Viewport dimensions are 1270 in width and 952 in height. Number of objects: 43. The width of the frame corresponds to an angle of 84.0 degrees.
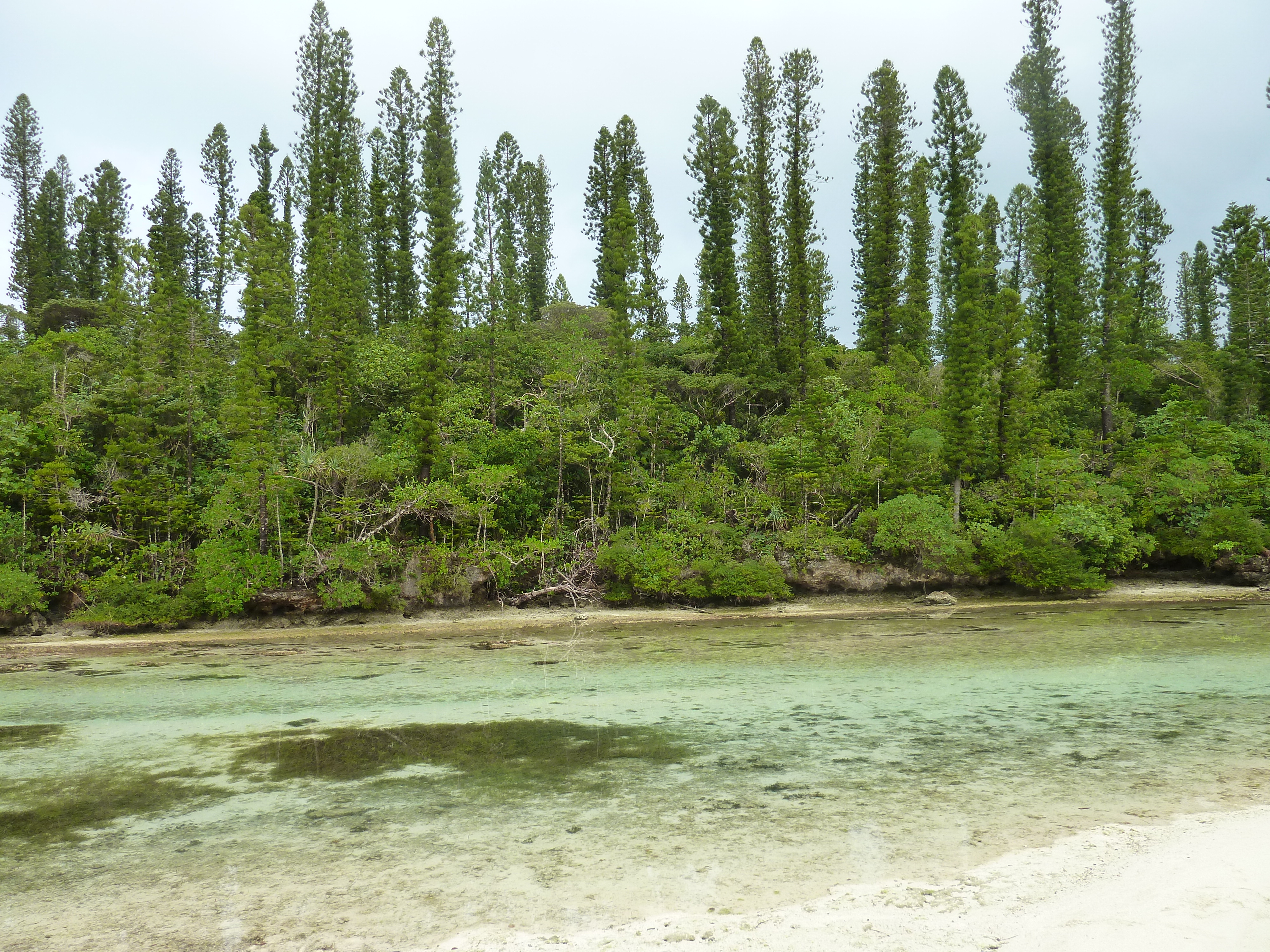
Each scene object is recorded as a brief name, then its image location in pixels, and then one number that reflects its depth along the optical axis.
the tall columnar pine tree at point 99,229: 43.09
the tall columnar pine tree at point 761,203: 37.00
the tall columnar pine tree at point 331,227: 28.97
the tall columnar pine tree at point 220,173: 42.59
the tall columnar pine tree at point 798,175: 35.59
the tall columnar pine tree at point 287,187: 40.50
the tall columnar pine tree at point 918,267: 38.91
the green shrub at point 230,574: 22.33
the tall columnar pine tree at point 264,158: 40.00
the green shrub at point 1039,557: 24.28
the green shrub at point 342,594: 22.52
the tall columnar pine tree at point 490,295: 30.77
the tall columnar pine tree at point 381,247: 37.88
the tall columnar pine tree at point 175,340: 26.88
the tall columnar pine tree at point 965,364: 27.14
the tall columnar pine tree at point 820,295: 41.41
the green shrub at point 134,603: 21.84
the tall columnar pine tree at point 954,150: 35.75
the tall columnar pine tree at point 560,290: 49.03
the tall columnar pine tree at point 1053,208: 34.72
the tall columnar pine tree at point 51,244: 41.50
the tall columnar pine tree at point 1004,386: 28.17
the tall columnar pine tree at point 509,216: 37.72
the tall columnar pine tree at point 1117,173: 33.41
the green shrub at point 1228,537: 24.64
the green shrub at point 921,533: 24.72
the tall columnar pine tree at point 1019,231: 44.62
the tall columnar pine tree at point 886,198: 36.47
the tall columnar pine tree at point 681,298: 56.53
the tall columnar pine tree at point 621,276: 30.77
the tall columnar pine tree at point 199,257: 45.34
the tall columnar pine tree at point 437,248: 26.73
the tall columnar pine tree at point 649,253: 38.91
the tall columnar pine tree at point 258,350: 23.41
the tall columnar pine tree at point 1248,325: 33.41
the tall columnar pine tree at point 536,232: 46.19
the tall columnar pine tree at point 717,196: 35.62
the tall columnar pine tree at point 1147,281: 38.66
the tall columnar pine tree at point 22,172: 42.66
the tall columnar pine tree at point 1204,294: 45.50
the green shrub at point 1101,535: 24.39
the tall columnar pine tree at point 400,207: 37.94
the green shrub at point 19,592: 20.73
